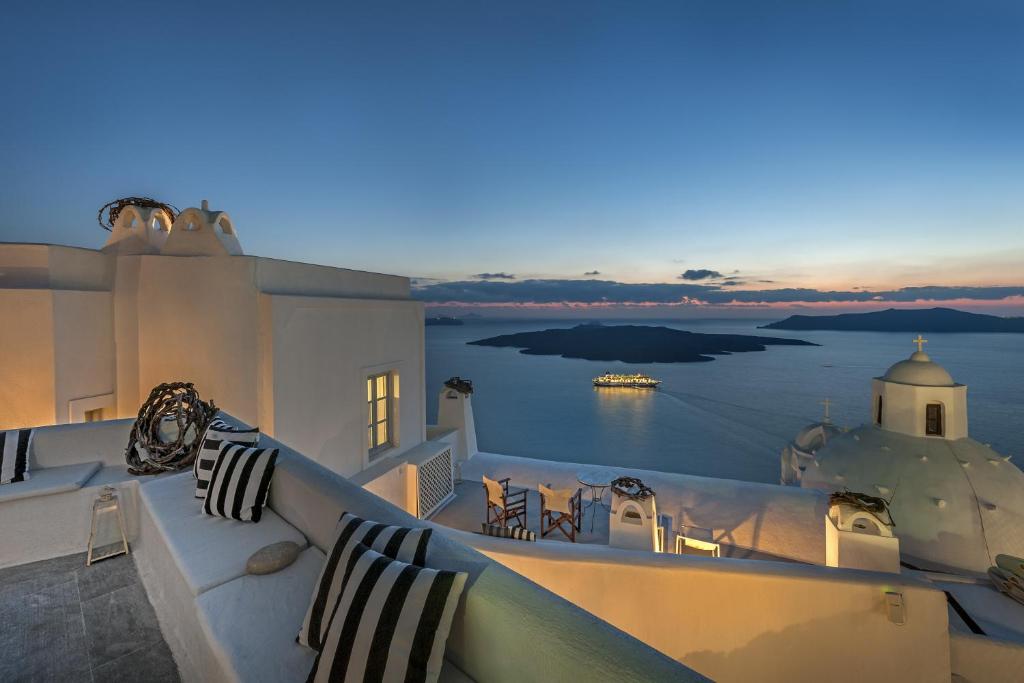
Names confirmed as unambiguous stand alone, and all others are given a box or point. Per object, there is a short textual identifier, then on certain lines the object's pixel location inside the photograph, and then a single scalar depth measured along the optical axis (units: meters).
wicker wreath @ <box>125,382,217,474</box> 3.01
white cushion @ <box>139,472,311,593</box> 1.83
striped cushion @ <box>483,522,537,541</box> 4.79
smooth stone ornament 1.83
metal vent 6.76
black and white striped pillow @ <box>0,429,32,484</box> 2.76
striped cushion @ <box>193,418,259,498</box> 2.52
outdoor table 7.35
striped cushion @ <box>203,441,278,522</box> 2.34
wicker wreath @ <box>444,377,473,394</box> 9.80
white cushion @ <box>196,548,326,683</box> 1.32
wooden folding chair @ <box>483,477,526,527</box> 6.30
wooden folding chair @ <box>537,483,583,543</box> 6.13
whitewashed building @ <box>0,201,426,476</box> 4.84
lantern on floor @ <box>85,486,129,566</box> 2.57
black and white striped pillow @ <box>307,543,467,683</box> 1.11
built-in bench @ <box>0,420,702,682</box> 1.09
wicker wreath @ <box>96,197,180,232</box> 6.92
